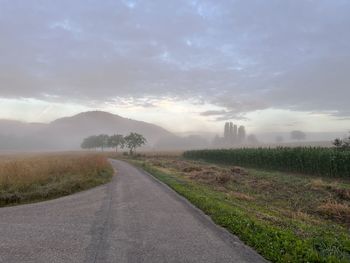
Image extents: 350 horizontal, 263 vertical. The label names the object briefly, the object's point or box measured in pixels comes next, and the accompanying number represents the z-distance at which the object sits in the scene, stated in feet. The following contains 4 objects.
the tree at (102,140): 555.28
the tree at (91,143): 582.39
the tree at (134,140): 359.31
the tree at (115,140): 486.71
